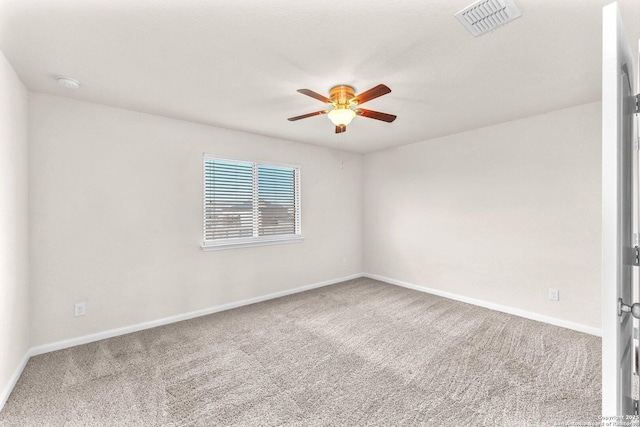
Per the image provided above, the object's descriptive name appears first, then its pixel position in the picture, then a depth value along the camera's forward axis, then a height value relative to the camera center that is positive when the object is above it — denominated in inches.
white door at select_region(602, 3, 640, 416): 36.4 -0.6
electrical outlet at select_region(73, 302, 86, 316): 112.0 -37.3
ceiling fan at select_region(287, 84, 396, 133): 96.3 +34.7
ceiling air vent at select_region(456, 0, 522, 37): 62.1 +43.5
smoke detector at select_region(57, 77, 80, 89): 94.3 +42.4
